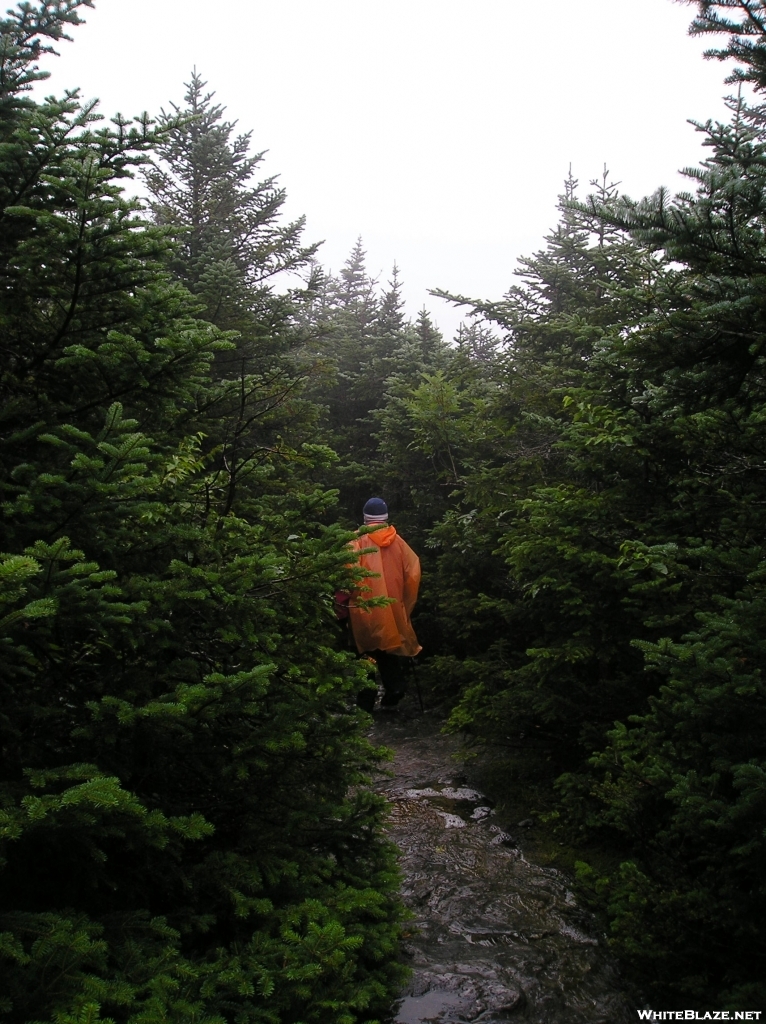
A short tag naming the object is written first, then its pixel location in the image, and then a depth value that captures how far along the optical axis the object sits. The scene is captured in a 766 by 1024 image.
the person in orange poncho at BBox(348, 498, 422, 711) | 9.29
